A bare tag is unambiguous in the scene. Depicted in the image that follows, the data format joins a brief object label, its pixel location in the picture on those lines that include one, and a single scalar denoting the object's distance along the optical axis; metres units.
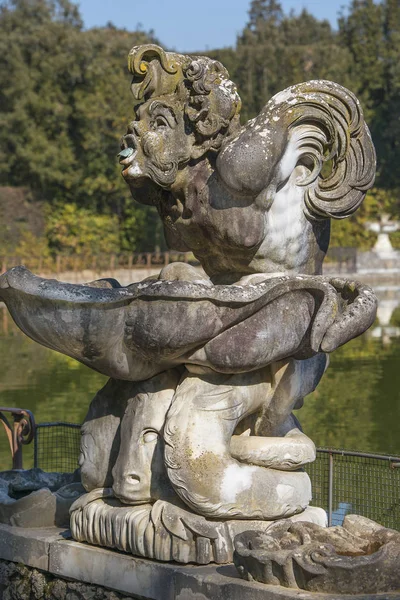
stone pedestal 3.42
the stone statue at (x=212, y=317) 3.65
